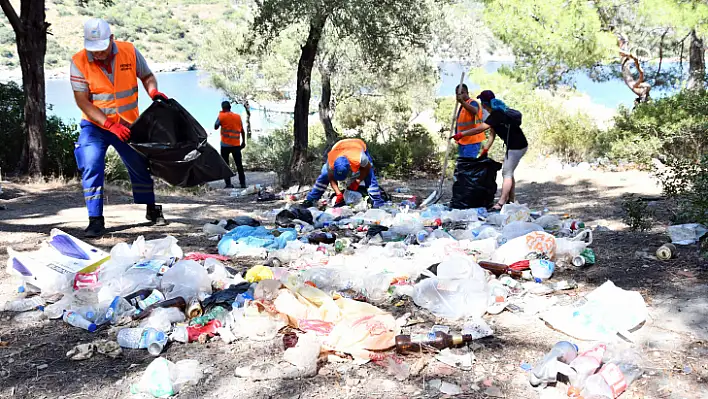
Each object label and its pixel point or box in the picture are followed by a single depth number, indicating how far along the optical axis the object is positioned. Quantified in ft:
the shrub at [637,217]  16.22
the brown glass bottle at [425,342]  8.95
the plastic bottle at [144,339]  9.07
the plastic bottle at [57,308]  10.40
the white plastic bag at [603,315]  9.20
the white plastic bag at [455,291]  10.44
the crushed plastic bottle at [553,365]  7.88
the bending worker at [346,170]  20.86
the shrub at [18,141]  28.99
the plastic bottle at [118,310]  10.18
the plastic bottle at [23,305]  10.74
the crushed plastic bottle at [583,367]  7.73
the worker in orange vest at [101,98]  14.90
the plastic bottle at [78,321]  9.91
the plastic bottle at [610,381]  7.50
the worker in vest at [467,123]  22.21
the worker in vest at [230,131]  33.53
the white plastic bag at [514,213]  17.66
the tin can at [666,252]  12.95
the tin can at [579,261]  12.85
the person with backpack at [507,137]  19.79
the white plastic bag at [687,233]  13.97
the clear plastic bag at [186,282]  11.09
